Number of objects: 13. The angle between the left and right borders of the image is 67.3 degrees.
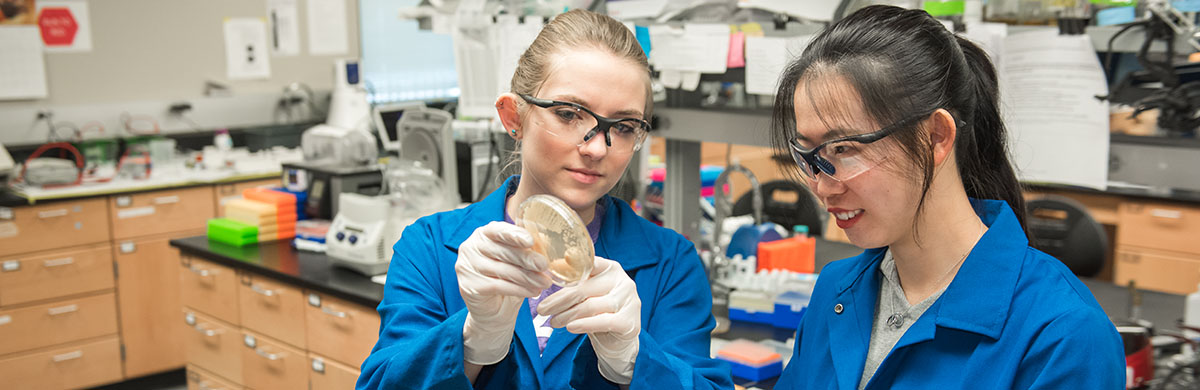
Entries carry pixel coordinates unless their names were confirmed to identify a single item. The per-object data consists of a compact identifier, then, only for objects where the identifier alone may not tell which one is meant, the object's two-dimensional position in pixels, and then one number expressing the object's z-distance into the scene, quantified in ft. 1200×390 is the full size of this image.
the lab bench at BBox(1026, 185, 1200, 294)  13.94
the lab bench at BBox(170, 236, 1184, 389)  8.66
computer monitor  14.96
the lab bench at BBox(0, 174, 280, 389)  13.38
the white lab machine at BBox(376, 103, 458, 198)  9.86
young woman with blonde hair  3.53
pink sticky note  7.07
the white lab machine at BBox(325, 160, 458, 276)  9.18
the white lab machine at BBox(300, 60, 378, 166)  11.51
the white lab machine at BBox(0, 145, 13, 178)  14.11
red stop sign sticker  16.52
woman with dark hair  3.33
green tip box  10.57
